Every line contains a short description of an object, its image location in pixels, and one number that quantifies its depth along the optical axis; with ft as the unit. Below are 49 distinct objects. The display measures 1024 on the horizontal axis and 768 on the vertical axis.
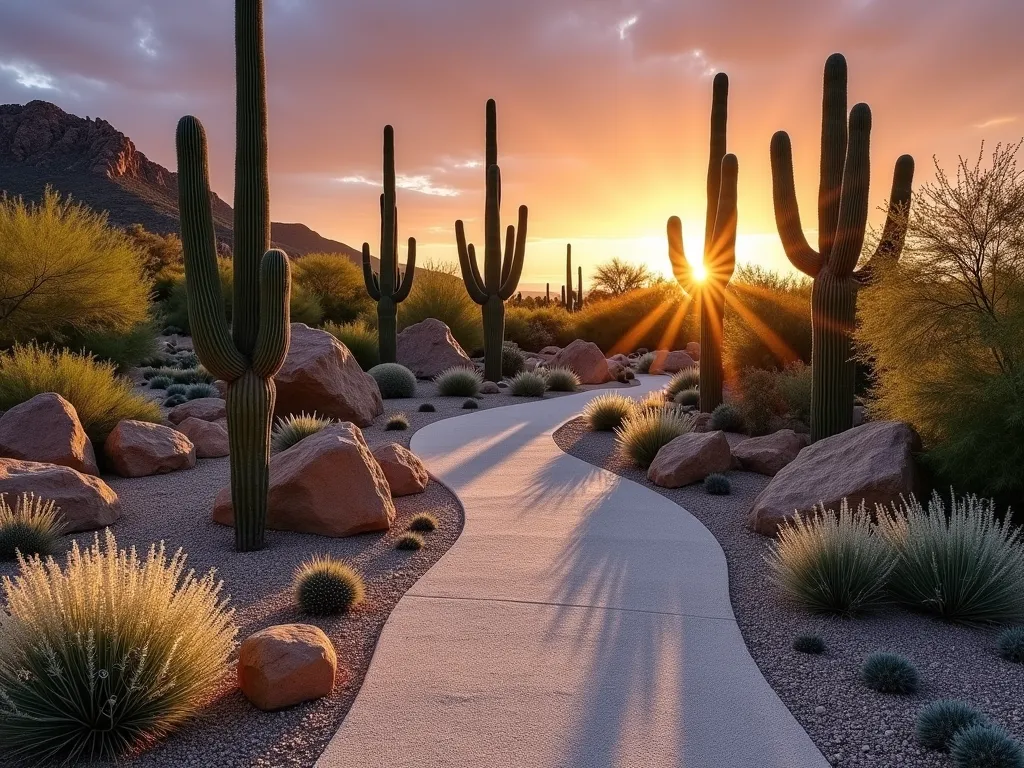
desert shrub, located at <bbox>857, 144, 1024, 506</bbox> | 23.86
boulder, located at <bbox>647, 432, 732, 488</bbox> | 33.35
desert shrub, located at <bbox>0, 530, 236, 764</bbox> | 12.87
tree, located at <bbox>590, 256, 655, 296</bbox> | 180.14
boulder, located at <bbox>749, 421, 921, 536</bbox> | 23.86
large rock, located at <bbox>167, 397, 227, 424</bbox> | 46.57
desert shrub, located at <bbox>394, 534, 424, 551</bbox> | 24.82
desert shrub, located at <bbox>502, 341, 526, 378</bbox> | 79.25
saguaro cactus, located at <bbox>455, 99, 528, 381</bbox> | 67.72
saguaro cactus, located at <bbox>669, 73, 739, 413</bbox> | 47.67
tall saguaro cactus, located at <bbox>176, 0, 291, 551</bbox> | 23.27
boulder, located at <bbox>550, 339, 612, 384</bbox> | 77.82
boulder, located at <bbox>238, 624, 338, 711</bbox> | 14.53
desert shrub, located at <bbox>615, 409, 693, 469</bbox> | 37.78
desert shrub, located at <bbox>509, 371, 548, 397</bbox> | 64.59
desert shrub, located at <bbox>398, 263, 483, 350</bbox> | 95.25
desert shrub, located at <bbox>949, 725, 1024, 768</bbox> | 12.10
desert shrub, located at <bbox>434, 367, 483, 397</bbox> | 62.80
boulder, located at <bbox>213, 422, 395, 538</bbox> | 26.50
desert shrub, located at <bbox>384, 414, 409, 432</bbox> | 47.47
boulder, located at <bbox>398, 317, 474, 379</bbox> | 76.23
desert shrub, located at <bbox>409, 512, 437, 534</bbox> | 26.84
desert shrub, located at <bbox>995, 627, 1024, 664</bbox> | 16.72
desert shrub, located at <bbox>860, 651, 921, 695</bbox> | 15.01
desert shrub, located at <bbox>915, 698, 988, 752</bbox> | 13.08
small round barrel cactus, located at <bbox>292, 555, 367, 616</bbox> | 19.11
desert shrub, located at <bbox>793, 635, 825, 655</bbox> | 16.96
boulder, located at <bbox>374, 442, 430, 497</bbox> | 31.73
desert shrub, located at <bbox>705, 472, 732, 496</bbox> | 31.68
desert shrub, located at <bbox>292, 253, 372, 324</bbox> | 119.75
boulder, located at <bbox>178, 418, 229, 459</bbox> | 39.52
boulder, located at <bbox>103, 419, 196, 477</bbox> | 34.78
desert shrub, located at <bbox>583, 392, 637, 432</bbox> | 47.83
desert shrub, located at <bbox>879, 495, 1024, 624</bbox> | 18.69
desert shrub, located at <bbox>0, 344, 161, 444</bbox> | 37.40
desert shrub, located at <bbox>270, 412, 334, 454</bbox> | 37.78
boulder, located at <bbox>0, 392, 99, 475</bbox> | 31.17
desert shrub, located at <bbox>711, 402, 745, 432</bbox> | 44.80
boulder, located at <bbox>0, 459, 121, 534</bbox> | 26.30
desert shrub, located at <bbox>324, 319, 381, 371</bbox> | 74.23
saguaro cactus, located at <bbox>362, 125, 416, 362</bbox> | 69.56
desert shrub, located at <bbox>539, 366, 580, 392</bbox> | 69.56
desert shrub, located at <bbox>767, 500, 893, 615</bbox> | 19.03
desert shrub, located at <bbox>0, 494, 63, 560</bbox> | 23.40
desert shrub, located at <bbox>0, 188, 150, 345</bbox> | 53.62
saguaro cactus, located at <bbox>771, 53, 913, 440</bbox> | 31.83
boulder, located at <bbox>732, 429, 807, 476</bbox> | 34.76
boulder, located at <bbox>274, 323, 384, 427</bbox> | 45.34
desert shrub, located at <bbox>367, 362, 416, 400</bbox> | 61.93
